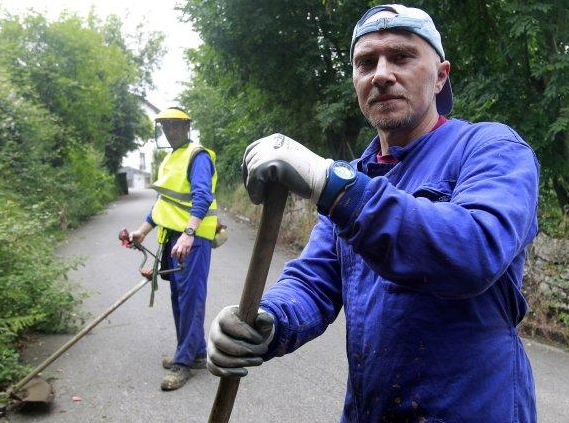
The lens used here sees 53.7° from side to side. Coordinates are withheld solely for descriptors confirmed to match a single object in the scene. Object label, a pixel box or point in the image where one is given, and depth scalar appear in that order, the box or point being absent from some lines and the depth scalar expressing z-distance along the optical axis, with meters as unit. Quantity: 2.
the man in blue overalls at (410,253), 1.27
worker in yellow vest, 4.62
